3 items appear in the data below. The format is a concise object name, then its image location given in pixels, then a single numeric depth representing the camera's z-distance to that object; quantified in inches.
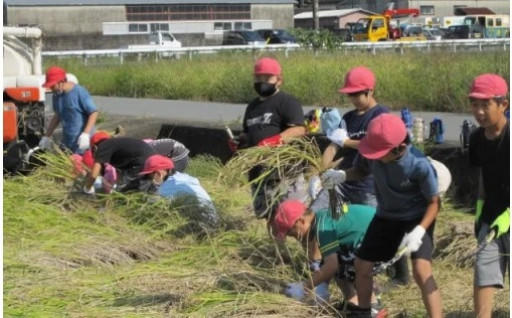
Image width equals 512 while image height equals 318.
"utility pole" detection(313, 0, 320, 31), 1920.8
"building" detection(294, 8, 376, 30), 2549.2
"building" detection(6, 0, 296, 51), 2021.4
